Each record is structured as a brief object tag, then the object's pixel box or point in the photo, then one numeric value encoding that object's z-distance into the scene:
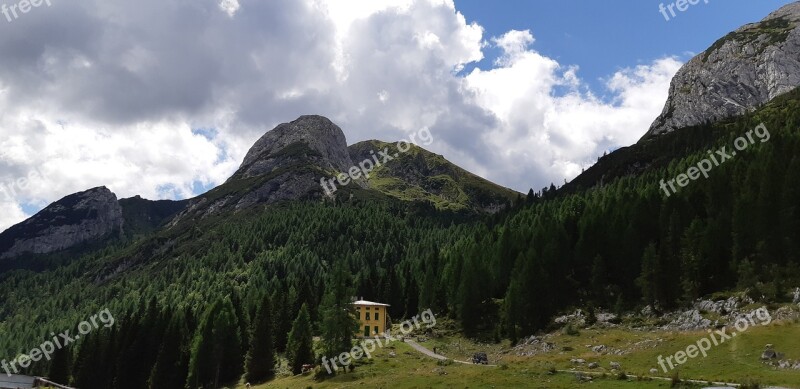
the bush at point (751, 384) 33.94
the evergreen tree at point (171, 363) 93.69
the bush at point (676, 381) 37.91
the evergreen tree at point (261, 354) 85.69
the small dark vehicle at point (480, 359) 64.75
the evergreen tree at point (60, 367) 98.56
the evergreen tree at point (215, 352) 90.09
